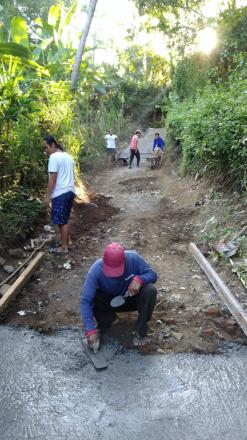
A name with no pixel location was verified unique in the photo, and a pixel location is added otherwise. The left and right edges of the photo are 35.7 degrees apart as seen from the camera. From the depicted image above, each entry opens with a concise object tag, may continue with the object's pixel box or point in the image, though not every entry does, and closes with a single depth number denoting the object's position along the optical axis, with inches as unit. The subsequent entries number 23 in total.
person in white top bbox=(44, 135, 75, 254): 228.8
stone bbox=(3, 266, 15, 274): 213.8
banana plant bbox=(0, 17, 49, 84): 287.1
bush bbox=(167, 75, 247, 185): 268.7
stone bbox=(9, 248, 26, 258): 229.5
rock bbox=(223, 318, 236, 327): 162.0
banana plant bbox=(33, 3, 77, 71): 394.9
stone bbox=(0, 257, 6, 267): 216.7
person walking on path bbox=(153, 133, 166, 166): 586.7
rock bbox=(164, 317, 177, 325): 167.6
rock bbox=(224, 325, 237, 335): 158.7
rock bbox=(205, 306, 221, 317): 170.2
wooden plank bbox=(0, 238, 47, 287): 201.3
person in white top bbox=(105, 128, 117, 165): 637.9
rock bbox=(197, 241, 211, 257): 232.2
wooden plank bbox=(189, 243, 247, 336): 158.5
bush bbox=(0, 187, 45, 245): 236.7
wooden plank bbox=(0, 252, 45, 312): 178.5
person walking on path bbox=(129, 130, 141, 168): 596.4
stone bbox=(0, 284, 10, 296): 189.3
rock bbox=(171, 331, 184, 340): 157.9
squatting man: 137.3
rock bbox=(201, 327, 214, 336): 158.4
